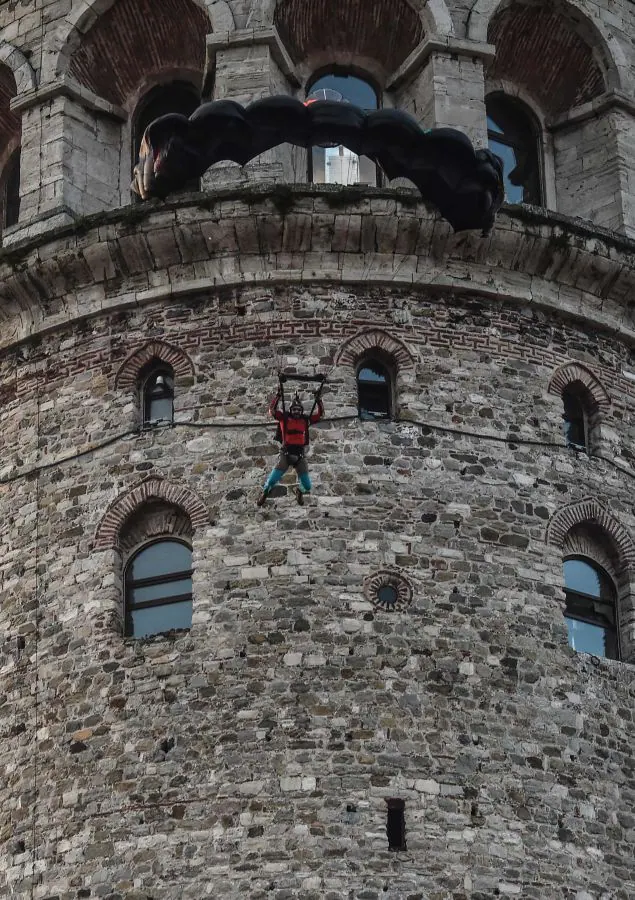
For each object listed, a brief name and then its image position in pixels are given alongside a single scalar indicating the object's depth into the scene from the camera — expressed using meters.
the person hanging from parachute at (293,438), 26.25
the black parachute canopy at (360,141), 28.20
